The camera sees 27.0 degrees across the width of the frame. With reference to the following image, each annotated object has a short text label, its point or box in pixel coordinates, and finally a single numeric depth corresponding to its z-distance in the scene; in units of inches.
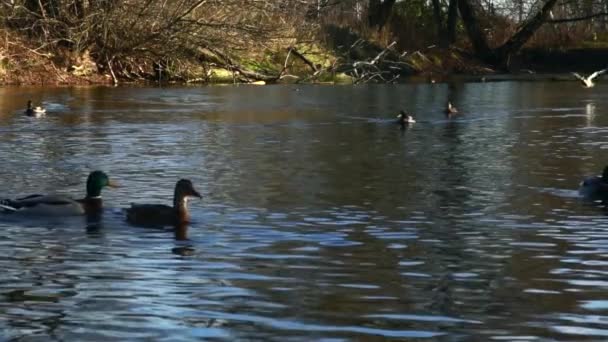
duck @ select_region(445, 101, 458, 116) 1206.3
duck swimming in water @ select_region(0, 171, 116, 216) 511.2
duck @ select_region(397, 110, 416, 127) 1068.5
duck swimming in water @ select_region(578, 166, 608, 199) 585.8
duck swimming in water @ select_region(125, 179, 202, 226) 496.7
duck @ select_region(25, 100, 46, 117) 1135.0
